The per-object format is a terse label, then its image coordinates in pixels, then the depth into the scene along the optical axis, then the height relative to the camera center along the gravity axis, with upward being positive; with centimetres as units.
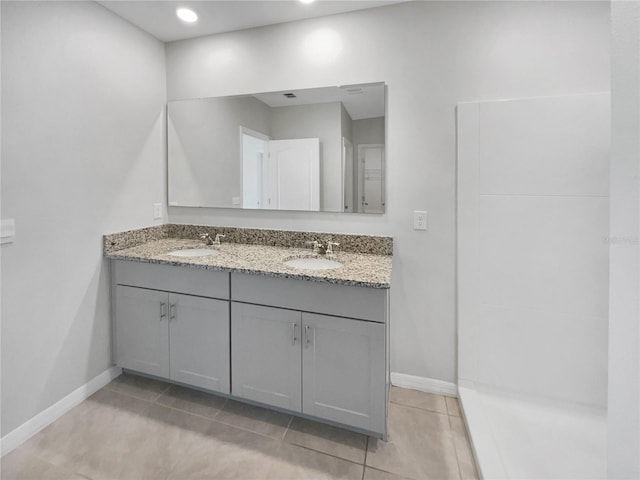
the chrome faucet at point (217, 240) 238 -5
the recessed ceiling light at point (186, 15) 206 +141
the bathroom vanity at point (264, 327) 158 -51
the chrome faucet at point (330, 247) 208 -9
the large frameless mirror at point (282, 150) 208 +57
